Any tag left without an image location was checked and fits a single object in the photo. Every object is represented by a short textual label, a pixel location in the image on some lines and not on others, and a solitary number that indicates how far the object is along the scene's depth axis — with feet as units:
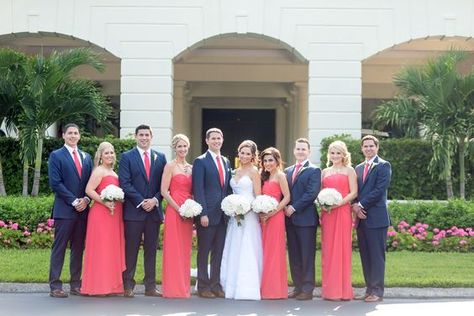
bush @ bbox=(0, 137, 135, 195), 50.62
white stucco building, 53.36
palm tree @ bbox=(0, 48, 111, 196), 44.27
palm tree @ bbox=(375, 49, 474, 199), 46.37
